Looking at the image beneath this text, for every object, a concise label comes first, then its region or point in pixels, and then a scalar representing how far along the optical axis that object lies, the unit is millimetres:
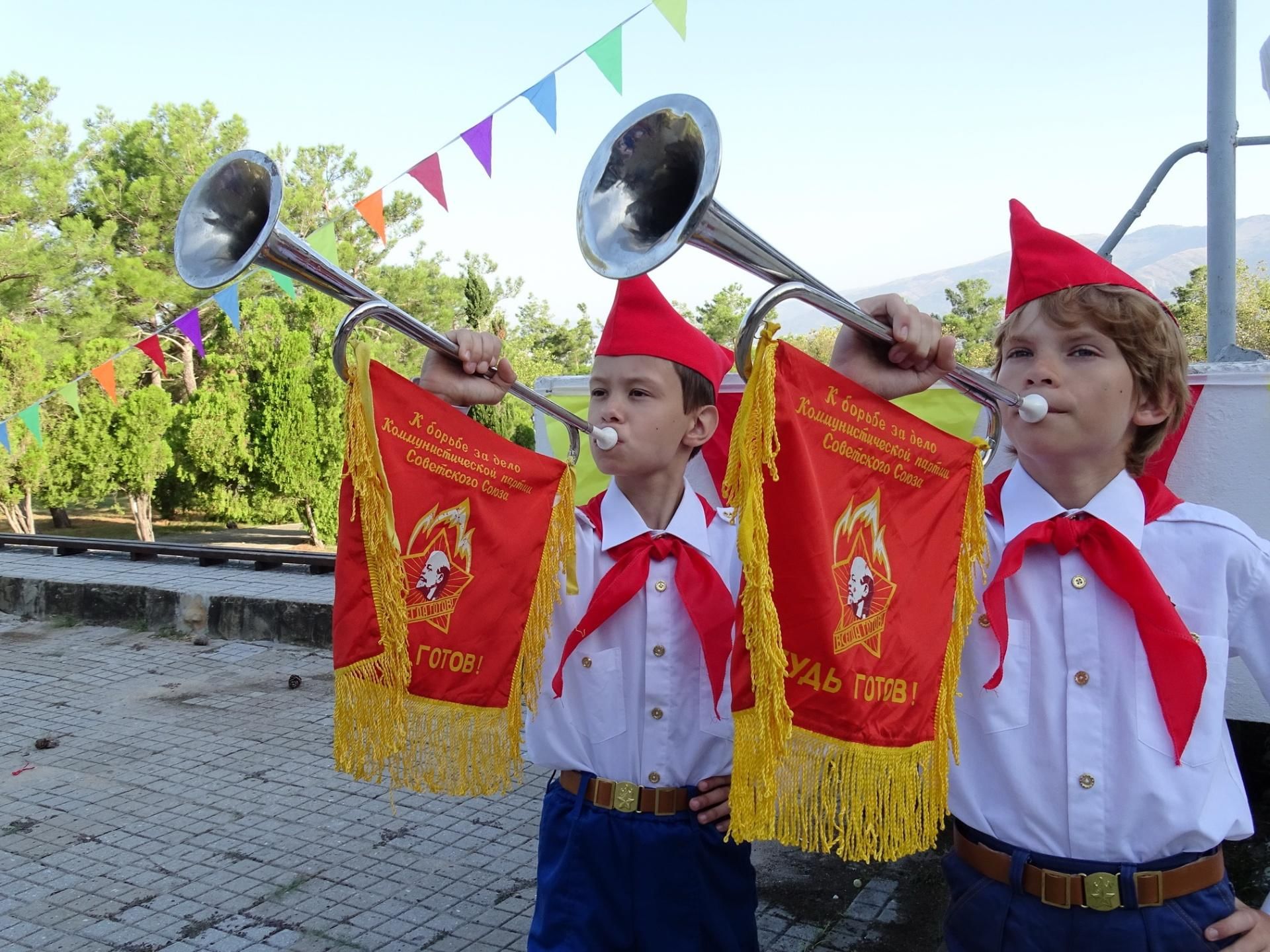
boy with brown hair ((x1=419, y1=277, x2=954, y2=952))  2225
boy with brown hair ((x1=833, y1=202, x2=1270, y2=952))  1778
